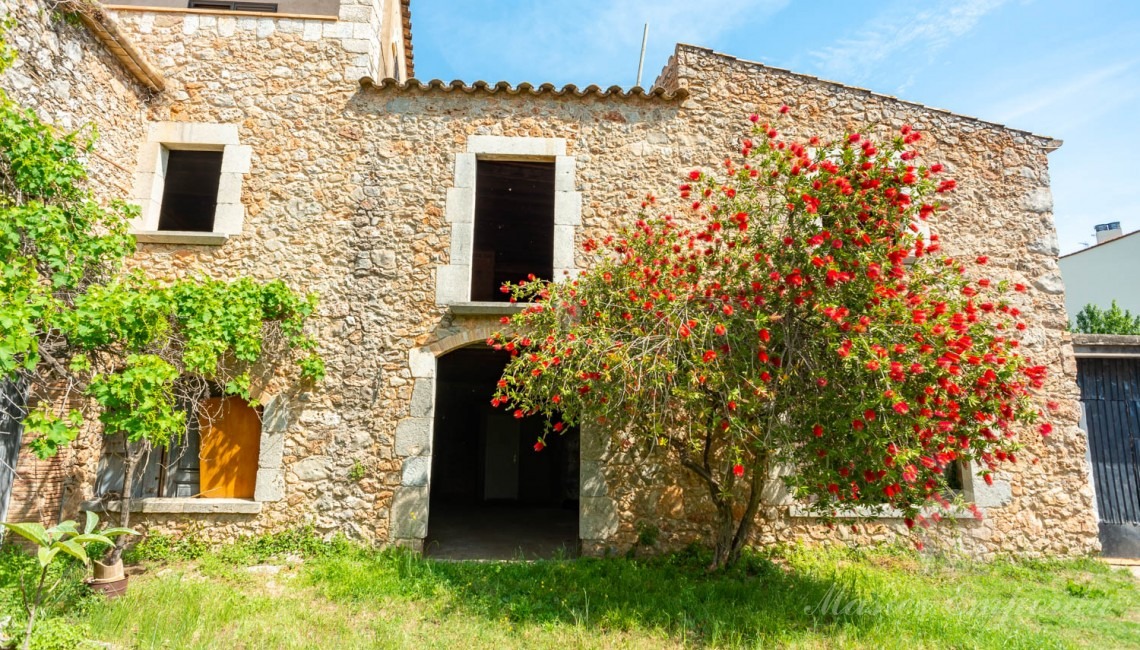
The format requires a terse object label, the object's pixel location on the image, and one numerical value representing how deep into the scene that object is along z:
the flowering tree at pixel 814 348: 3.97
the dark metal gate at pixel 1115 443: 6.58
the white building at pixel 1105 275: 15.30
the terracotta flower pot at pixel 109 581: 4.38
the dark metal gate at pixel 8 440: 5.03
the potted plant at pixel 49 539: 3.15
